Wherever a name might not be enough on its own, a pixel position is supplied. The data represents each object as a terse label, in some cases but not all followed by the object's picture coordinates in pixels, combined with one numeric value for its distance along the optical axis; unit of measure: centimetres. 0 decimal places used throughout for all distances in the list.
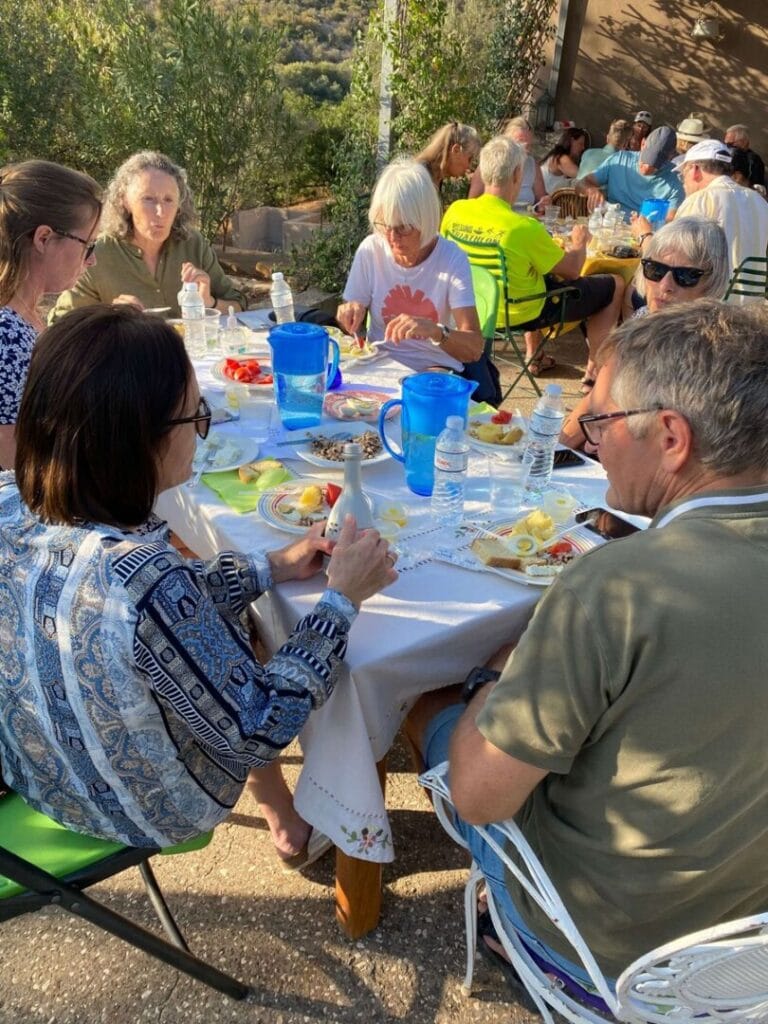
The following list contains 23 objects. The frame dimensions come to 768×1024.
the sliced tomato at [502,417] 234
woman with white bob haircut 305
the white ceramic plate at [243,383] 261
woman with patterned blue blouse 118
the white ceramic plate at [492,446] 220
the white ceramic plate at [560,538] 160
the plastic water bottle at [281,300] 288
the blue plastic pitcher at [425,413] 184
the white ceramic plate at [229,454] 205
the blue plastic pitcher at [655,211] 591
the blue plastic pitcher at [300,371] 213
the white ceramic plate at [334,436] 207
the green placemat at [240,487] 191
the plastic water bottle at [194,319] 291
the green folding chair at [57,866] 138
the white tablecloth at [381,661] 146
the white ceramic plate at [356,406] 237
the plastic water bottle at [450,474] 176
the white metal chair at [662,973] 99
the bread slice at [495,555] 166
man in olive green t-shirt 97
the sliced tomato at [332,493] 187
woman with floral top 212
